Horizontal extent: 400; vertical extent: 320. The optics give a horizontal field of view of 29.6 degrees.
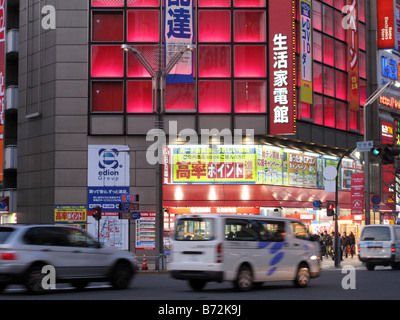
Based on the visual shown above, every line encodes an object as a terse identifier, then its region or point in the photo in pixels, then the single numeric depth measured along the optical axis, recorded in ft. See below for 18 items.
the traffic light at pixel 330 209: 122.21
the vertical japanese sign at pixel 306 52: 147.33
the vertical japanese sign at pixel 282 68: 139.44
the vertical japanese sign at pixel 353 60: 171.01
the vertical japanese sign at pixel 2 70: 159.94
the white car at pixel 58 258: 59.06
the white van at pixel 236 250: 63.72
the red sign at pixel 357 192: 138.51
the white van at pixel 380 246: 106.73
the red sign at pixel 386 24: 186.70
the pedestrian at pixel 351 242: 154.51
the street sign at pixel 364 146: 125.19
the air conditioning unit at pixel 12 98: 157.89
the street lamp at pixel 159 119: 104.06
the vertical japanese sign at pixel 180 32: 137.80
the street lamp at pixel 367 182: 140.67
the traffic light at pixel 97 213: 117.39
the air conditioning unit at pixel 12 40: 158.92
